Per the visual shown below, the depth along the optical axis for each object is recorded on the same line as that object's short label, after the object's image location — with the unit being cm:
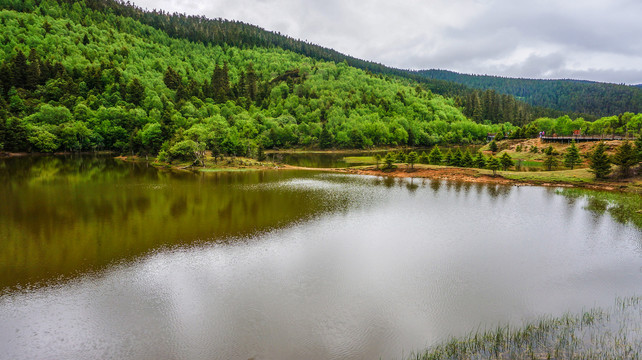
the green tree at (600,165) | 4894
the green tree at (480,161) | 6216
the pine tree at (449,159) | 6578
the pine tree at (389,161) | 6444
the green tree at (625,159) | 4711
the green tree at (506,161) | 6000
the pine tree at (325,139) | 12531
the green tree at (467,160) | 6400
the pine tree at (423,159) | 7144
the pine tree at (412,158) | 6403
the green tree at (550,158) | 6724
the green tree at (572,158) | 6171
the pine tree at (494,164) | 5672
